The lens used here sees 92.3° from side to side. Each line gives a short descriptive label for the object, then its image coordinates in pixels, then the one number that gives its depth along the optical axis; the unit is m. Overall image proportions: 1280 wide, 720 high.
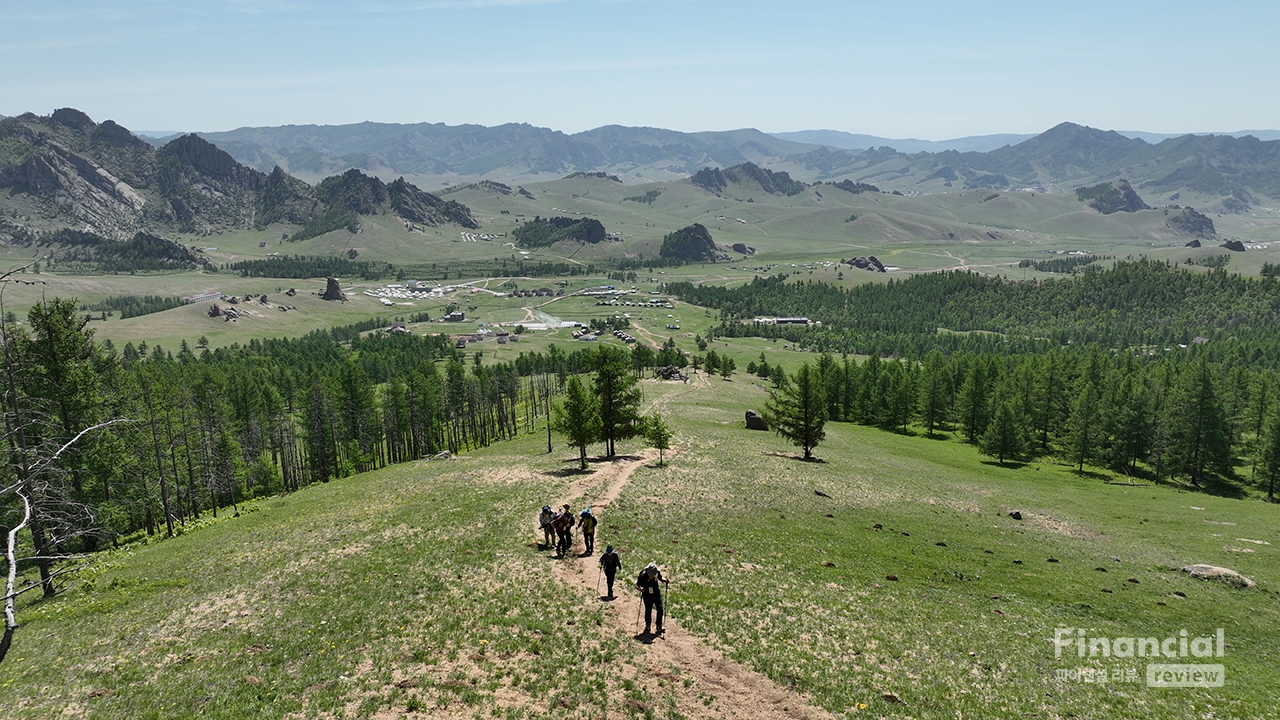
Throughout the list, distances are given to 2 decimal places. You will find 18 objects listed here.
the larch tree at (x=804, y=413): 83.44
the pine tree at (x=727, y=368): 182.00
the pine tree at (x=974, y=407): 125.62
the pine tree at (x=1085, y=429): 104.81
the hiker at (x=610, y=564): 32.09
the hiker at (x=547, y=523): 39.88
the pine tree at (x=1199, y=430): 99.31
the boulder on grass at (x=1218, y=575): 44.00
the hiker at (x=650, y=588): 28.48
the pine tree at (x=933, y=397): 133.62
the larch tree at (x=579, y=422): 67.00
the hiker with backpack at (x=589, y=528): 38.47
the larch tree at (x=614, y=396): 70.44
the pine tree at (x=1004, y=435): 106.00
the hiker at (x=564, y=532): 38.59
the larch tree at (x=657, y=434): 70.25
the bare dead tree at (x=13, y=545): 16.66
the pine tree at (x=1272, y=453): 90.81
